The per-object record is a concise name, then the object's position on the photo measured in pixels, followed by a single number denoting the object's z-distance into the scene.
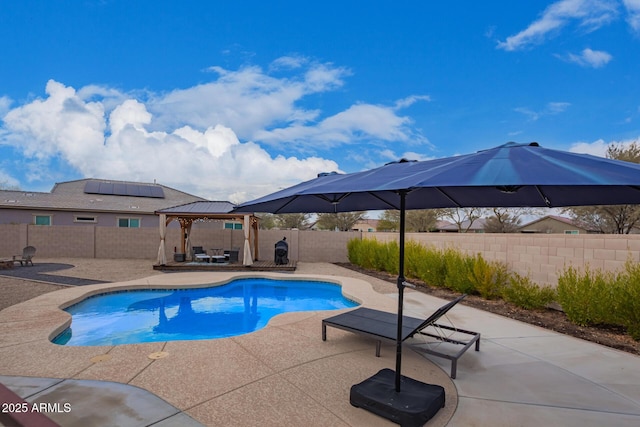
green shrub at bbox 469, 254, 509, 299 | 8.46
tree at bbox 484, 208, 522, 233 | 33.10
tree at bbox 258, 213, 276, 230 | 40.78
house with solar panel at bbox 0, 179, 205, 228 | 19.73
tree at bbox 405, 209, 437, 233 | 35.38
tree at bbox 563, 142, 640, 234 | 17.86
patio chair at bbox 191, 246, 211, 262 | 14.73
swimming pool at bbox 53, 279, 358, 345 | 6.71
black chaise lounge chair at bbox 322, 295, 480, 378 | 4.03
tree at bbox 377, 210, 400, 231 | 38.26
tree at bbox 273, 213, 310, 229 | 39.31
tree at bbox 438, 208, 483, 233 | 33.53
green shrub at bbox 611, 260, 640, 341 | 5.36
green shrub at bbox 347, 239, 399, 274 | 13.42
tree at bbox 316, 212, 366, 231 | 39.38
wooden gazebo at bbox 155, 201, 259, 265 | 14.03
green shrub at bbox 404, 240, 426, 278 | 11.35
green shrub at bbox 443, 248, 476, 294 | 9.30
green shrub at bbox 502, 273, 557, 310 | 7.20
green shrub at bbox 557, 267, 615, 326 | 5.86
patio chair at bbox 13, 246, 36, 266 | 13.64
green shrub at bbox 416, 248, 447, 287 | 10.38
